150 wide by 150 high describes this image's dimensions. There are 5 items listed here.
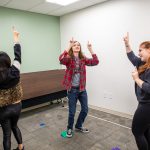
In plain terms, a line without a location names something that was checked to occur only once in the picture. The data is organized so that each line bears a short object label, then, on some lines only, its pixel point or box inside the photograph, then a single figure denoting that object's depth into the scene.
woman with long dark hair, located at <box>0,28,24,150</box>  1.83
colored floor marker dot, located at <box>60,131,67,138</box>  2.80
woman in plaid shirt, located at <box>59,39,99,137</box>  2.68
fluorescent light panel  3.43
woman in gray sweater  1.69
